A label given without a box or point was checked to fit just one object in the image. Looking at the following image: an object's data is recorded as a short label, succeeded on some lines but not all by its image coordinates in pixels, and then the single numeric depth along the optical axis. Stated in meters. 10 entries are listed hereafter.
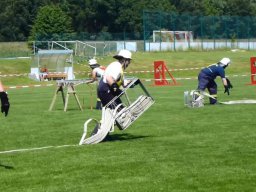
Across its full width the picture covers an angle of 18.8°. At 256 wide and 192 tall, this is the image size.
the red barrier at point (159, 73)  46.28
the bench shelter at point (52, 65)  58.44
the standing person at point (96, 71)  25.67
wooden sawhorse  25.50
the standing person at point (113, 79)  15.77
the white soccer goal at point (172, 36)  78.18
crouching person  26.41
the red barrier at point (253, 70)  42.65
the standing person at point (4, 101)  12.26
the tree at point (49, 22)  110.25
